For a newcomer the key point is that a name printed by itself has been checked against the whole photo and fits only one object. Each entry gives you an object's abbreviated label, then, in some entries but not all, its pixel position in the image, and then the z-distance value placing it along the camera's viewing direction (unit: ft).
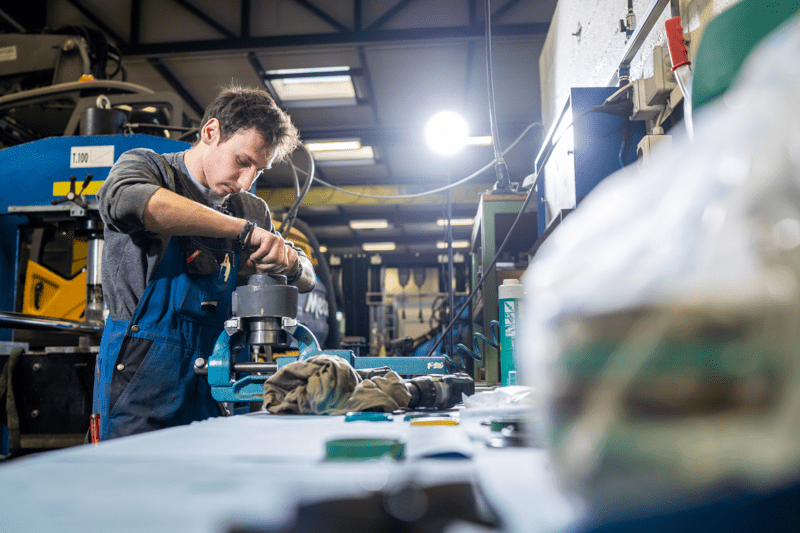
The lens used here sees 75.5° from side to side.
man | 4.53
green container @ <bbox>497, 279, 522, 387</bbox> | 3.92
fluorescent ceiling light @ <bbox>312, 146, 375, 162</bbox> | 23.20
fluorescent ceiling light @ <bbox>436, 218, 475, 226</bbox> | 32.92
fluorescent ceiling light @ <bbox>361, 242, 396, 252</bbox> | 38.99
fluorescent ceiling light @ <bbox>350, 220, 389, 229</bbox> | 34.06
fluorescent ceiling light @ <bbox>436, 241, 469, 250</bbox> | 38.04
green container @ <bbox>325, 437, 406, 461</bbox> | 1.26
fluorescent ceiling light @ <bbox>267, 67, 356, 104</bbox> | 16.90
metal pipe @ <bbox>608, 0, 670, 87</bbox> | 4.17
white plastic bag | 0.66
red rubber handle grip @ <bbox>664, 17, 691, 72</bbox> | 3.30
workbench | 0.84
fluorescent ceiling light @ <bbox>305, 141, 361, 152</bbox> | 21.89
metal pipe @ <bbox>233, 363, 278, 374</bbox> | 3.80
